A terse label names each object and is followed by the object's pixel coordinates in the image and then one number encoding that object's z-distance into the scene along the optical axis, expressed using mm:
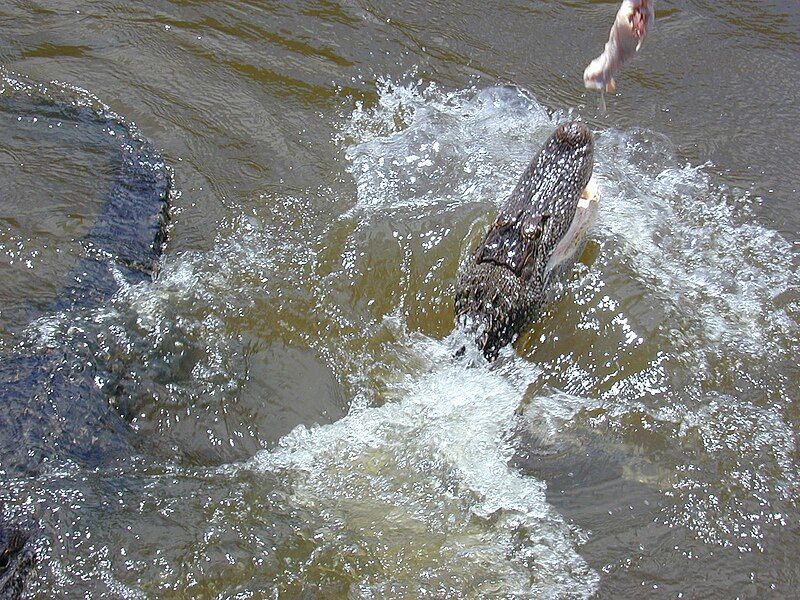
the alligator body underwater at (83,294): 3709
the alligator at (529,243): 4258
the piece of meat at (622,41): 3551
